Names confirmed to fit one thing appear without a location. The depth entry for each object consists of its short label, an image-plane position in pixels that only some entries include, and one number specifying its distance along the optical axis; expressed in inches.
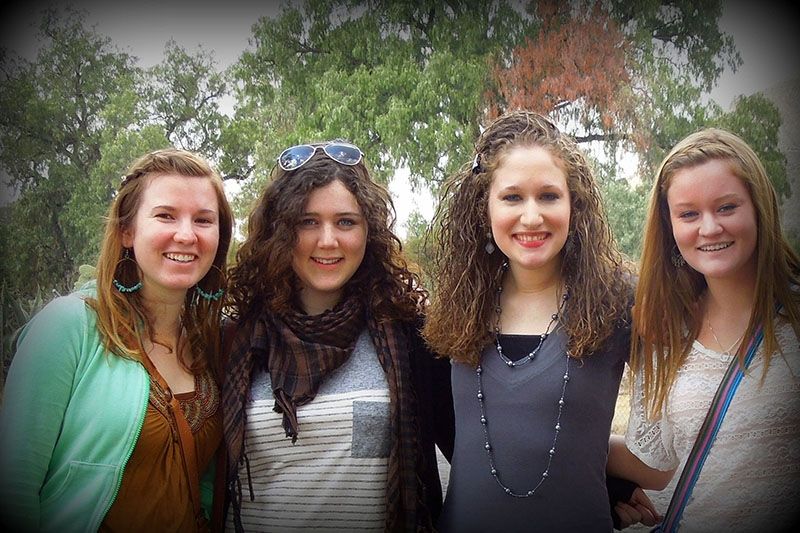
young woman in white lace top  61.5
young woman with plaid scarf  76.7
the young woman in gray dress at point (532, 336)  68.5
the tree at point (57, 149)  348.5
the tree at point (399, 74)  271.6
